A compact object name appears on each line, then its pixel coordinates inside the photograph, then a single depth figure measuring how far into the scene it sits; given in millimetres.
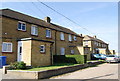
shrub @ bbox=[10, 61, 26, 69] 8313
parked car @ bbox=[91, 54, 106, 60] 22533
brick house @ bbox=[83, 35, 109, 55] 30673
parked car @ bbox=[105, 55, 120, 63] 17283
